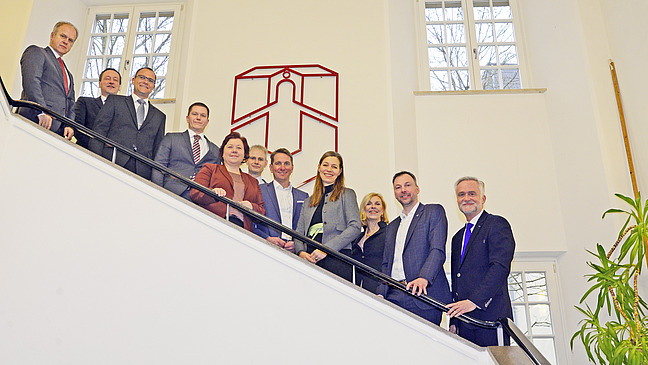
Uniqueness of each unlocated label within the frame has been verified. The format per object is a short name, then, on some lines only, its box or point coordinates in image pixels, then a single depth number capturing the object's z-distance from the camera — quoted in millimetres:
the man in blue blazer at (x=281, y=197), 4051
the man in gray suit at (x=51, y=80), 3998
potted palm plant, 3747
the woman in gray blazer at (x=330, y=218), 3689
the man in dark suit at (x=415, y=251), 3414
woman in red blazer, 3777
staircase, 3352
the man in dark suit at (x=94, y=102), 4340
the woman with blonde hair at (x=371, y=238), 3787
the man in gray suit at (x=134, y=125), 4062
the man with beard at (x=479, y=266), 3268
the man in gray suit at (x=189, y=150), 4113
